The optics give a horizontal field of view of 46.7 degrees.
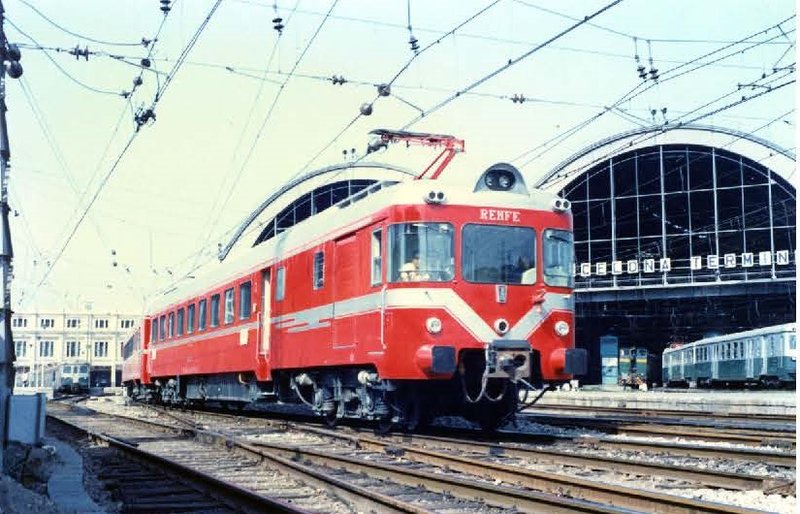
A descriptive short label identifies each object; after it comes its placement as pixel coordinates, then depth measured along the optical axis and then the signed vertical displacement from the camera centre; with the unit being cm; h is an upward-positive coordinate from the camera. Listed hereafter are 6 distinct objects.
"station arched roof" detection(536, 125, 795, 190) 5212 +1251
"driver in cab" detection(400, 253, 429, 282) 1291 +124
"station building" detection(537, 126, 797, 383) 5288 +855
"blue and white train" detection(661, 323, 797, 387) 3716 +9
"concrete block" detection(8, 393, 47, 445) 1088 -68
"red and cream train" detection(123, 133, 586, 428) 1281 +89
